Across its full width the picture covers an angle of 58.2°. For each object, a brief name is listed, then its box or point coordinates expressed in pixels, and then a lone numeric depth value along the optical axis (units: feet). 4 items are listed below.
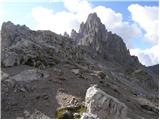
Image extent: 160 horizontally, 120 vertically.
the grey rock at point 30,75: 67.36
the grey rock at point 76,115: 52.40
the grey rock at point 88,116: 41.88
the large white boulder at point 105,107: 51.34
